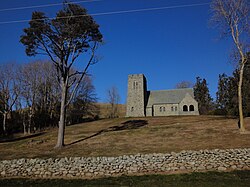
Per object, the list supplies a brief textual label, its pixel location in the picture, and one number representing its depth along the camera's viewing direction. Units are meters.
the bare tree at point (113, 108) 55.86
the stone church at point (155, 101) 43.88
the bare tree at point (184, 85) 64.47
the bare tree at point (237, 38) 16.80
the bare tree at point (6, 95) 30.05
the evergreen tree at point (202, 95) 56.69
